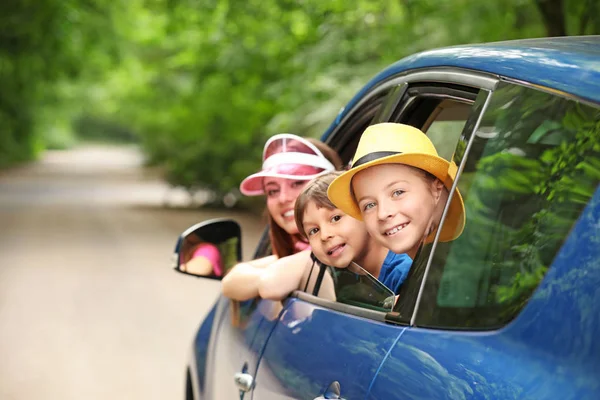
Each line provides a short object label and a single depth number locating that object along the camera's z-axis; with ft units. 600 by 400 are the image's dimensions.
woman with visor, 10.89
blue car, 4.92
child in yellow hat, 7.32
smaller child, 8.44
